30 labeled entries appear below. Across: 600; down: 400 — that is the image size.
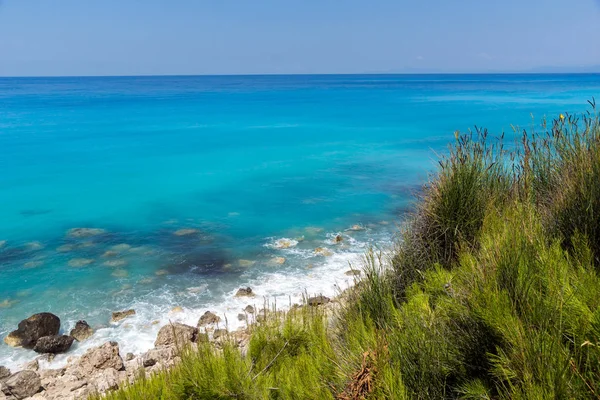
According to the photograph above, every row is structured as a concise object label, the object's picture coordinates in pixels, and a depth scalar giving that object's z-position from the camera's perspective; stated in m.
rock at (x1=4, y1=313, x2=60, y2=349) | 8.78
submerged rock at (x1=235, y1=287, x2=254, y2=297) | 10.57
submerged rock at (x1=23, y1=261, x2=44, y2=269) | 12.57
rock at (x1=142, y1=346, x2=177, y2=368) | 7.52
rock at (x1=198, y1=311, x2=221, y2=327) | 9.29
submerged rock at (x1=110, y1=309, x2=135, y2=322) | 9.77
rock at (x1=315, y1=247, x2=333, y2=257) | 12.95
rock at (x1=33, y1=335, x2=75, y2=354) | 8.53
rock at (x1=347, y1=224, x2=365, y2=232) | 15.20
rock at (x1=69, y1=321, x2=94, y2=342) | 9.06
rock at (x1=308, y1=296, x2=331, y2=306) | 9.24
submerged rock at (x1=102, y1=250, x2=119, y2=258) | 13.25
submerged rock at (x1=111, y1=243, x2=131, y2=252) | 13.82
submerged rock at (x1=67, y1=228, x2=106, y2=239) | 15.21
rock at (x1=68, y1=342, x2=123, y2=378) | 7.63
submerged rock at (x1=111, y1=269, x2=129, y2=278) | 11.88
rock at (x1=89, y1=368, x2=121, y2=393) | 6.33
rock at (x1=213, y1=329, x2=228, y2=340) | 8.28
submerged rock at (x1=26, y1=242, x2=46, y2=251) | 13.94
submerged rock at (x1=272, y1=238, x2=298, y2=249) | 13.97
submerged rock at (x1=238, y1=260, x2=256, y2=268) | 12.49
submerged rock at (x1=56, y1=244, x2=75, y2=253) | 13.73
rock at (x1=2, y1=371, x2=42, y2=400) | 7.00
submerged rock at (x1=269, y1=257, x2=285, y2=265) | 12.57
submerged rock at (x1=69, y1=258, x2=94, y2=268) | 12.51
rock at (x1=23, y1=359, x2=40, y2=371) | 7.95
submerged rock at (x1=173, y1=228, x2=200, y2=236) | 15.16
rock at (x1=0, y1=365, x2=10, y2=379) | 7.65
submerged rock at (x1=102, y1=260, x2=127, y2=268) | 12.49
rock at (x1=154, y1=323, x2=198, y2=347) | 8.39
